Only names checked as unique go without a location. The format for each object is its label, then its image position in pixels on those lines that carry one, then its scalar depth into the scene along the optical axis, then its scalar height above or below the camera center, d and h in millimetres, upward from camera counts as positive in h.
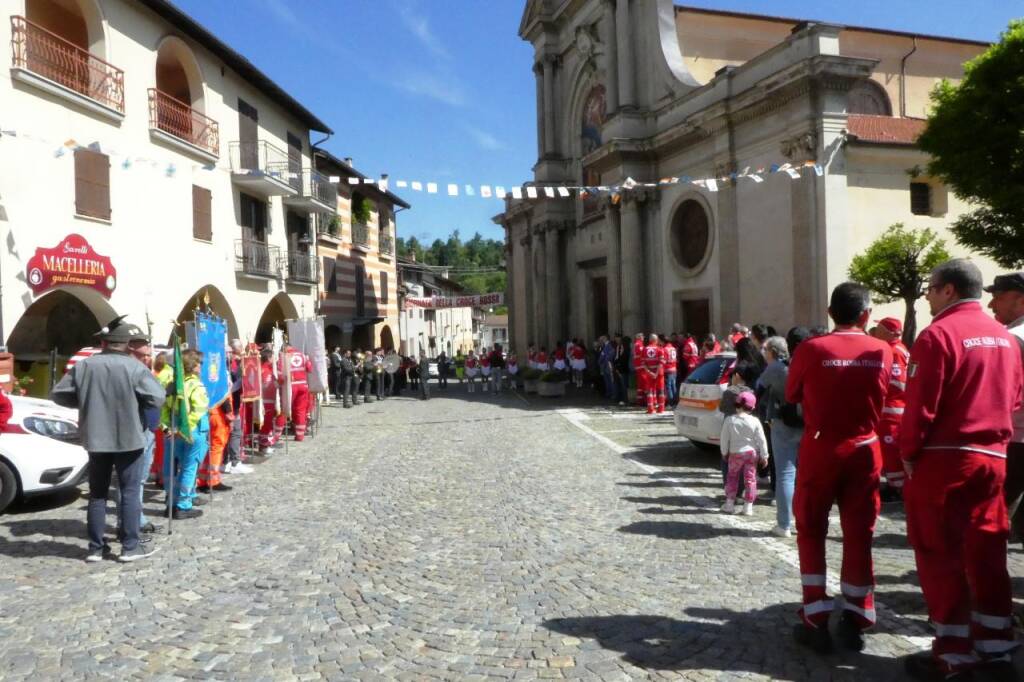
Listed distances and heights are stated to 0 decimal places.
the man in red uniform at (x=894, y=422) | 6734 -776
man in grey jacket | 6312 -550
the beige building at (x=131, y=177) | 13531 +3655
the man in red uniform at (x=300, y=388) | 13648 -752
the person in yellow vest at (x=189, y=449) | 8008 -1014
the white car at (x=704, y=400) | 10383 -876
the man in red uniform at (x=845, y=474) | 4238 -765
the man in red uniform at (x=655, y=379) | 18109 -968
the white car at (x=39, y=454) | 7953 -1036
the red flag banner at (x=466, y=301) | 36969 +1895
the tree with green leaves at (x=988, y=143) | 14148 +3430
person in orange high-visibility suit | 9164 -1208
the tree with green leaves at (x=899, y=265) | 16688 +1371
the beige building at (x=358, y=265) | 30000 +3365
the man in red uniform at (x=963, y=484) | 3740 -734
